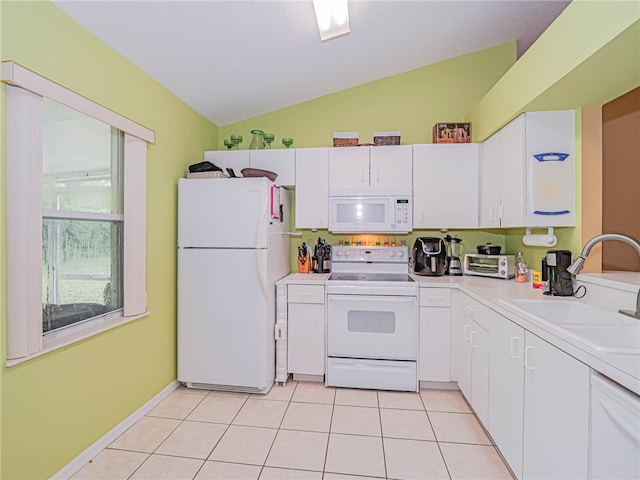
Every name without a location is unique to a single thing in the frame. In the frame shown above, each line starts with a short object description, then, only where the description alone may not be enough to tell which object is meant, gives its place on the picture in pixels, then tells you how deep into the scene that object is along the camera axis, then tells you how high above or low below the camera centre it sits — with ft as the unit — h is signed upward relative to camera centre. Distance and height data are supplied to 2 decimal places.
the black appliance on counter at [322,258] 10.10 -0.67
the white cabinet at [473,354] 6.29 -2.55
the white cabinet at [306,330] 8.59 -2.49
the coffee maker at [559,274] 6.18 -0.70
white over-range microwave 9.18 +0.79
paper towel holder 6.97 -0.02
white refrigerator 8.01 -1.19
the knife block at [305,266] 10.14 -0.92
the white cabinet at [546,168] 6.63 +1.46
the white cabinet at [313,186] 9.48 +1.51
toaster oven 8.52 -0.77
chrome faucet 4.50 -0.18
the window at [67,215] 4.56 +0.35
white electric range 8.25 -2.52
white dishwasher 2.89 -1.86
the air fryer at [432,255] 9.34 -0.52
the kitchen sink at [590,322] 3.60 -1.22
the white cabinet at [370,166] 9.24 +2.05
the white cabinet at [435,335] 8.19 -2.49
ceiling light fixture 5.94 +4.34
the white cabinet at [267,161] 9.59 +2.29
